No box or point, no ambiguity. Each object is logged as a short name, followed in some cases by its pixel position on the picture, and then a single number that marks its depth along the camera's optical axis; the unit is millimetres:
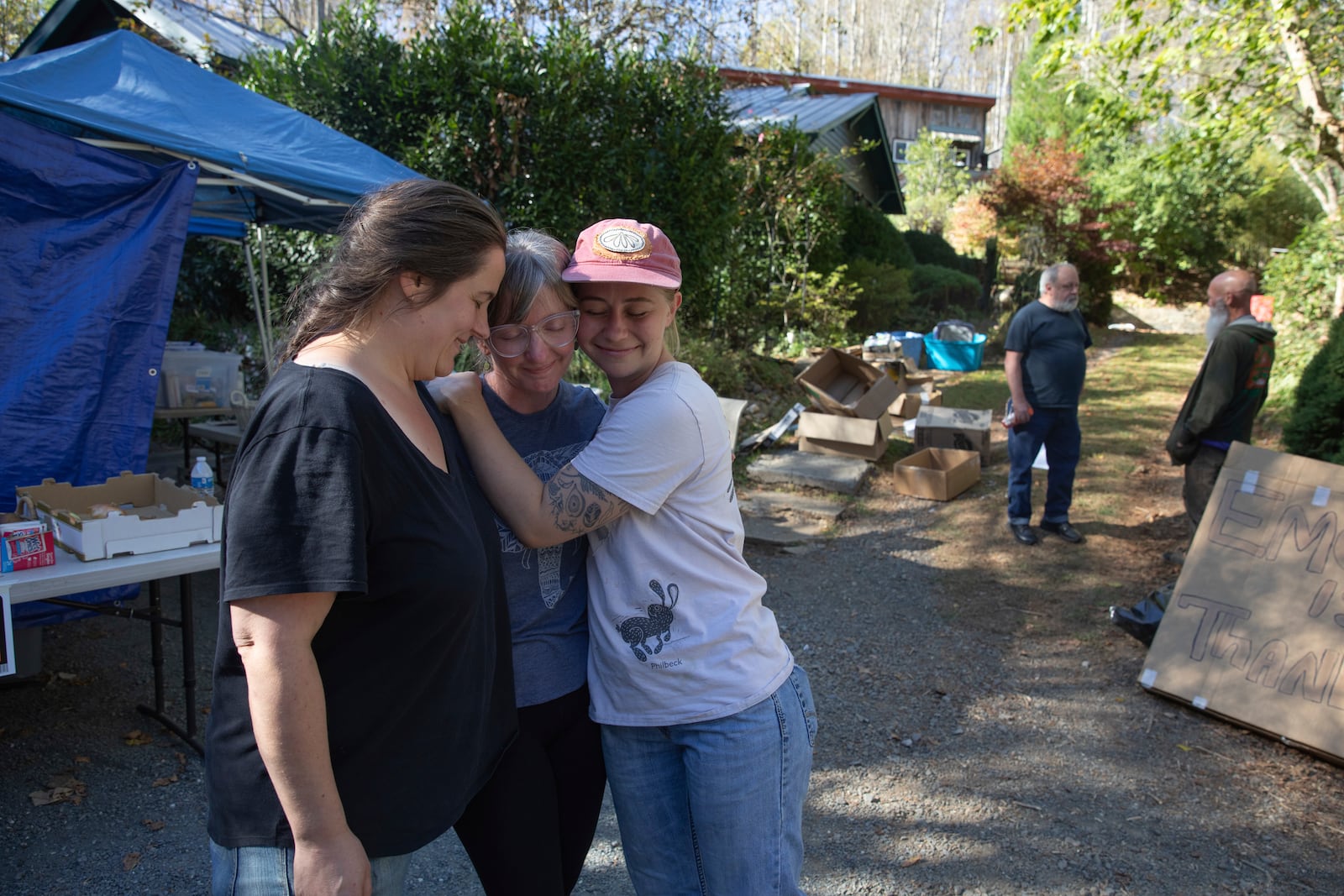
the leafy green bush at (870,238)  16922
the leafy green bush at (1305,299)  10562
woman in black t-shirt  1120
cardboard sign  3693
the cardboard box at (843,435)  7852
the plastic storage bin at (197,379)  6691
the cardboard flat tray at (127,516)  2926
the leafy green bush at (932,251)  21656
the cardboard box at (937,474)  7188
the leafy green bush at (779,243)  11430
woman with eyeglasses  1589
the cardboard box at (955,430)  7988
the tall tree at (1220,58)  7211
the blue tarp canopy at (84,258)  3652
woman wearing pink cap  1544
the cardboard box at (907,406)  9289
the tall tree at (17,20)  10023
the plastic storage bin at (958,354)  13477
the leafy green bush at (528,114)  7578
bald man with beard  5219
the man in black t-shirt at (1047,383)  6145
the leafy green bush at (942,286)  18250
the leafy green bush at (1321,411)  5375
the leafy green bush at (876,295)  15398
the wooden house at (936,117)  31391
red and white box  2738
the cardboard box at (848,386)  8008
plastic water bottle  3746
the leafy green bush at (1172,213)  20625
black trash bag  4516
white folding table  2719
